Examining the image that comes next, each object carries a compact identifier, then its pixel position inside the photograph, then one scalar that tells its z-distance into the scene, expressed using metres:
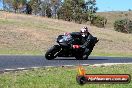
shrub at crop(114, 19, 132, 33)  115.88
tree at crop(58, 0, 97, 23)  109.06
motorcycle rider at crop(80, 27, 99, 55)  23.22
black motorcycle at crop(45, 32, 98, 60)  21.95
